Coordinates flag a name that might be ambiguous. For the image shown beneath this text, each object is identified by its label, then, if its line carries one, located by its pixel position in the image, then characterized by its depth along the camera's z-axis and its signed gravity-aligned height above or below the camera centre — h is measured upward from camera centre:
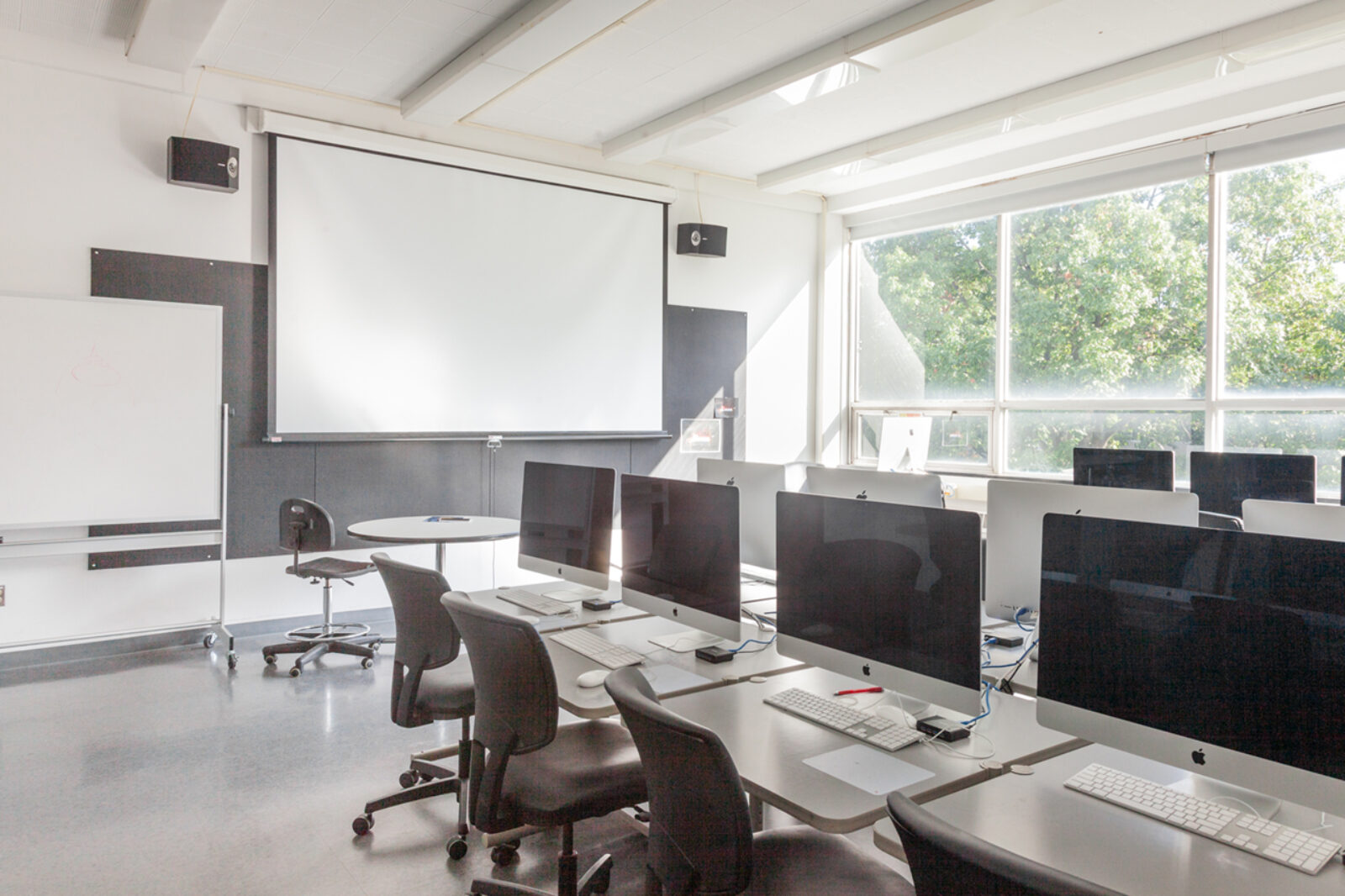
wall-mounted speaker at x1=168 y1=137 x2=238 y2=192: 4.53 +1.50
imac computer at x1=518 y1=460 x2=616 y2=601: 2.97 -0.31
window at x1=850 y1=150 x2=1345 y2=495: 4.96 +0.87
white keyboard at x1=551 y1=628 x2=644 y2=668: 2.35 -0.60
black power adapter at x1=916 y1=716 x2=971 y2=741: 1.82 -0.62
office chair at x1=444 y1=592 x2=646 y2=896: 1.96 -0.81
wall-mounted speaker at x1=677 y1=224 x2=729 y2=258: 6.58 +1.61
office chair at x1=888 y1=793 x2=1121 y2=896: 0.88 -0.46
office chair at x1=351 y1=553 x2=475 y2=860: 2.49 -0.74
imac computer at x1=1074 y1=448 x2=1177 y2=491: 4.22 -0.09
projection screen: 5.05 +0.94
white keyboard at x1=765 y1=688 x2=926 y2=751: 1.81 -0.63
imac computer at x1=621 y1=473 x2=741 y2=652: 2.37 -0.34
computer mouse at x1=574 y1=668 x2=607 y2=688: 2.14 -0.61
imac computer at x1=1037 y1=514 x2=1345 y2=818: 1.34 -0.35
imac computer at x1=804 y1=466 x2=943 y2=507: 2.72 -0.13
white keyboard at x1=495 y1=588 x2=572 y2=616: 2.95 -0.58
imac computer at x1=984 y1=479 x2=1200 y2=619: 2.39 -0.20
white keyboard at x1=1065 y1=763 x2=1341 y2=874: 1.34 -0.64
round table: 4.24 -0.47
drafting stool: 4.49 -0.68
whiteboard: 4.16 +0.14
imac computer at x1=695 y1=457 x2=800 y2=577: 3.11 -0.24
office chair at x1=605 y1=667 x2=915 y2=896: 1.44 -0.72
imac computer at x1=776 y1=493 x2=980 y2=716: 1.79 -0.35
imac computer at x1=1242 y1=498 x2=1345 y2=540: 2.17 -0.18
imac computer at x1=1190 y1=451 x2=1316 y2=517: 3.94 -0.13
